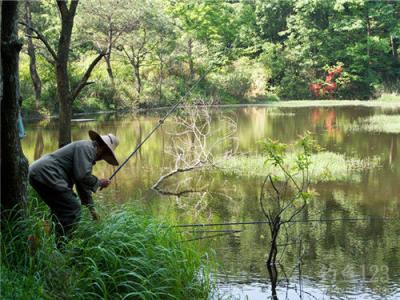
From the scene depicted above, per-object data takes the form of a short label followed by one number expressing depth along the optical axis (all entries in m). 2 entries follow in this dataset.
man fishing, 4.18
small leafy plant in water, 6.00
